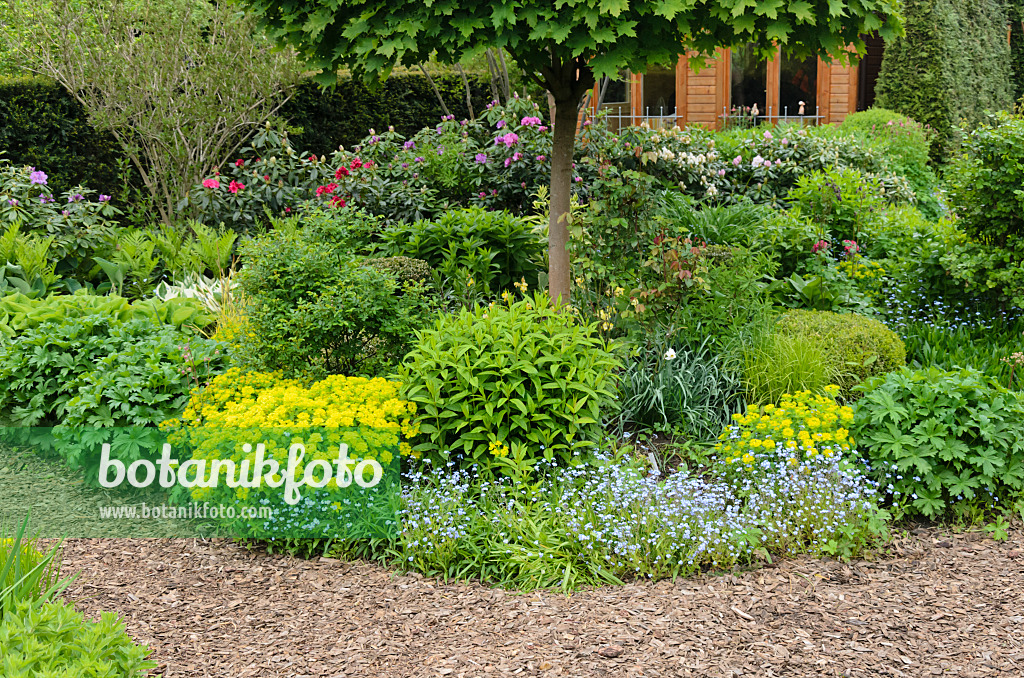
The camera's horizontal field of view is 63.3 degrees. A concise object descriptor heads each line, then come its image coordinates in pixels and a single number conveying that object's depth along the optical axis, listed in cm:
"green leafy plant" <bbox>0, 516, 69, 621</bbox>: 262
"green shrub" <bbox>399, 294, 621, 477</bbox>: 414
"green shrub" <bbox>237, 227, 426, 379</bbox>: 461
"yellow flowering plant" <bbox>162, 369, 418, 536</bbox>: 384
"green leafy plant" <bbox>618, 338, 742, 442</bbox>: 490
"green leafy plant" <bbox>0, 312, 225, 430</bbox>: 456
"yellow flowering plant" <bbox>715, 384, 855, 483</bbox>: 418
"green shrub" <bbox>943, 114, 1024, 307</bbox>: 565
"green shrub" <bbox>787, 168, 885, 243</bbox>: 726
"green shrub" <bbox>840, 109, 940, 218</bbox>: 1085
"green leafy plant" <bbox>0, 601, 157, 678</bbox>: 217
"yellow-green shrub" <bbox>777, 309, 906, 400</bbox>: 515
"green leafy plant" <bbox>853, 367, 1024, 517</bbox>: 405
